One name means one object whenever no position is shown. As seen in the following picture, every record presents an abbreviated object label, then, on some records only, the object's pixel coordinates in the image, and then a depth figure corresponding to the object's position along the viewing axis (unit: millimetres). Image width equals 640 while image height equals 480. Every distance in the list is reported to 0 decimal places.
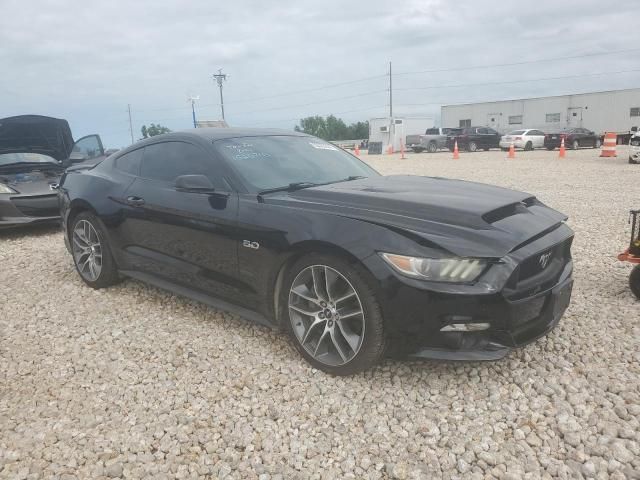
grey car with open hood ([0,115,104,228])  6910
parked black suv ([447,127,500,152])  29641
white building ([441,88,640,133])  31516
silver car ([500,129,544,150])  27969
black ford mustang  2576
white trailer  38219
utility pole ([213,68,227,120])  56250
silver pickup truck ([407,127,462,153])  31375
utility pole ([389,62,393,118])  56538
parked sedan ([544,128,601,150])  27750
